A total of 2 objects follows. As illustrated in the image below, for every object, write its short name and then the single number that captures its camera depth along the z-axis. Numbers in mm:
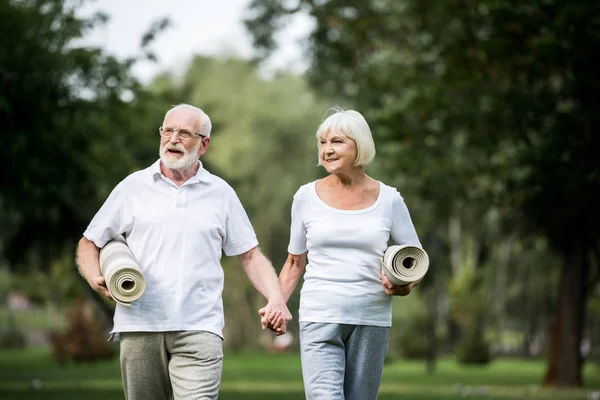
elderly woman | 13000
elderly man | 12147
